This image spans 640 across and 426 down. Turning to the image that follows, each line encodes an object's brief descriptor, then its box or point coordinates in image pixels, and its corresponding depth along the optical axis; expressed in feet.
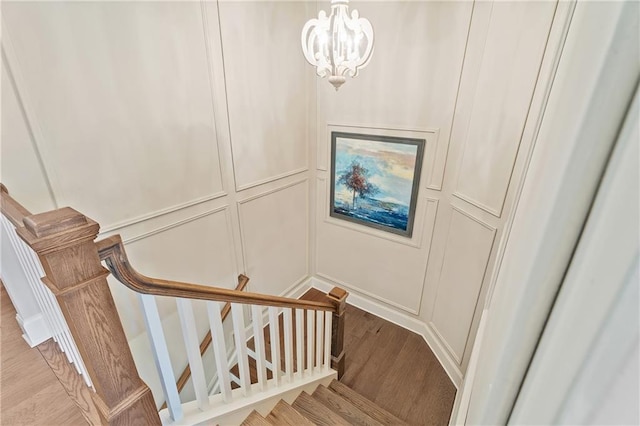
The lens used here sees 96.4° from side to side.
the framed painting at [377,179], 8.87
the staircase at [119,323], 2.49
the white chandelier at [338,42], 5.56
